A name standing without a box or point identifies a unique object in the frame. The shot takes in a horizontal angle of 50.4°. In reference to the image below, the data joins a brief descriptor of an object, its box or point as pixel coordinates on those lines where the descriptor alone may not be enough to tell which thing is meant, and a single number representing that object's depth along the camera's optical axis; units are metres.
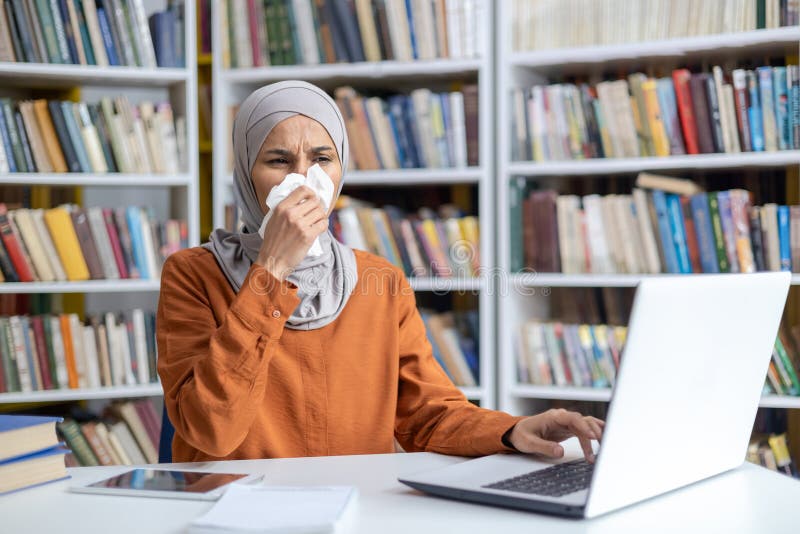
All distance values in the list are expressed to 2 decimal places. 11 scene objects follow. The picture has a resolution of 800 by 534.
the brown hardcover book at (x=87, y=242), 2.75
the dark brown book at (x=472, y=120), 2.74
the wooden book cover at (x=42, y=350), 2.72
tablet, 1.05
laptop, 0.89
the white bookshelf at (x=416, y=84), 2.72
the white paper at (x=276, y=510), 0.88
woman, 1.26
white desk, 0.93
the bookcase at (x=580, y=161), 2.54
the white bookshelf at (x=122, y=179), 2.69
